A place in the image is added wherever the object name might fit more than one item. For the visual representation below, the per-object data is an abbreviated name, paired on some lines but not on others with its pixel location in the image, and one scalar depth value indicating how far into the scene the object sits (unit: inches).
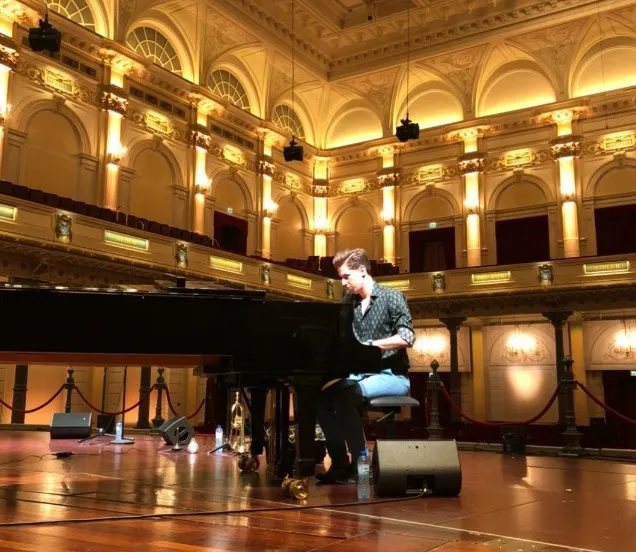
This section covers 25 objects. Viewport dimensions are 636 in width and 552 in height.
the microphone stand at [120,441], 281.6
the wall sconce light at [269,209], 780.6
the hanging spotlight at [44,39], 418.0
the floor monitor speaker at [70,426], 307.7
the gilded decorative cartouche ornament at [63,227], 471.8
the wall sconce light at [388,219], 820.0
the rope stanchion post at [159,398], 422.7
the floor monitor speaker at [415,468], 132.2
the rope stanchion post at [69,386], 417.9
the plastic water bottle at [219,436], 259.3
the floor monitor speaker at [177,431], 258.4
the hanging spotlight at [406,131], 617.6
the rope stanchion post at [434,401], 286.8
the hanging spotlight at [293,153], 657.0
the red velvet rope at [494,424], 269.2
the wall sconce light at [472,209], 776.3
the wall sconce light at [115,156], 604.1
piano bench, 143.9
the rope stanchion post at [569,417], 265.0
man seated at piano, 146.3
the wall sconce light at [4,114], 516.7
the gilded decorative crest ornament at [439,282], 715.4
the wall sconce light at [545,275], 667.9
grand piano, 135.0
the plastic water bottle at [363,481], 131.2
